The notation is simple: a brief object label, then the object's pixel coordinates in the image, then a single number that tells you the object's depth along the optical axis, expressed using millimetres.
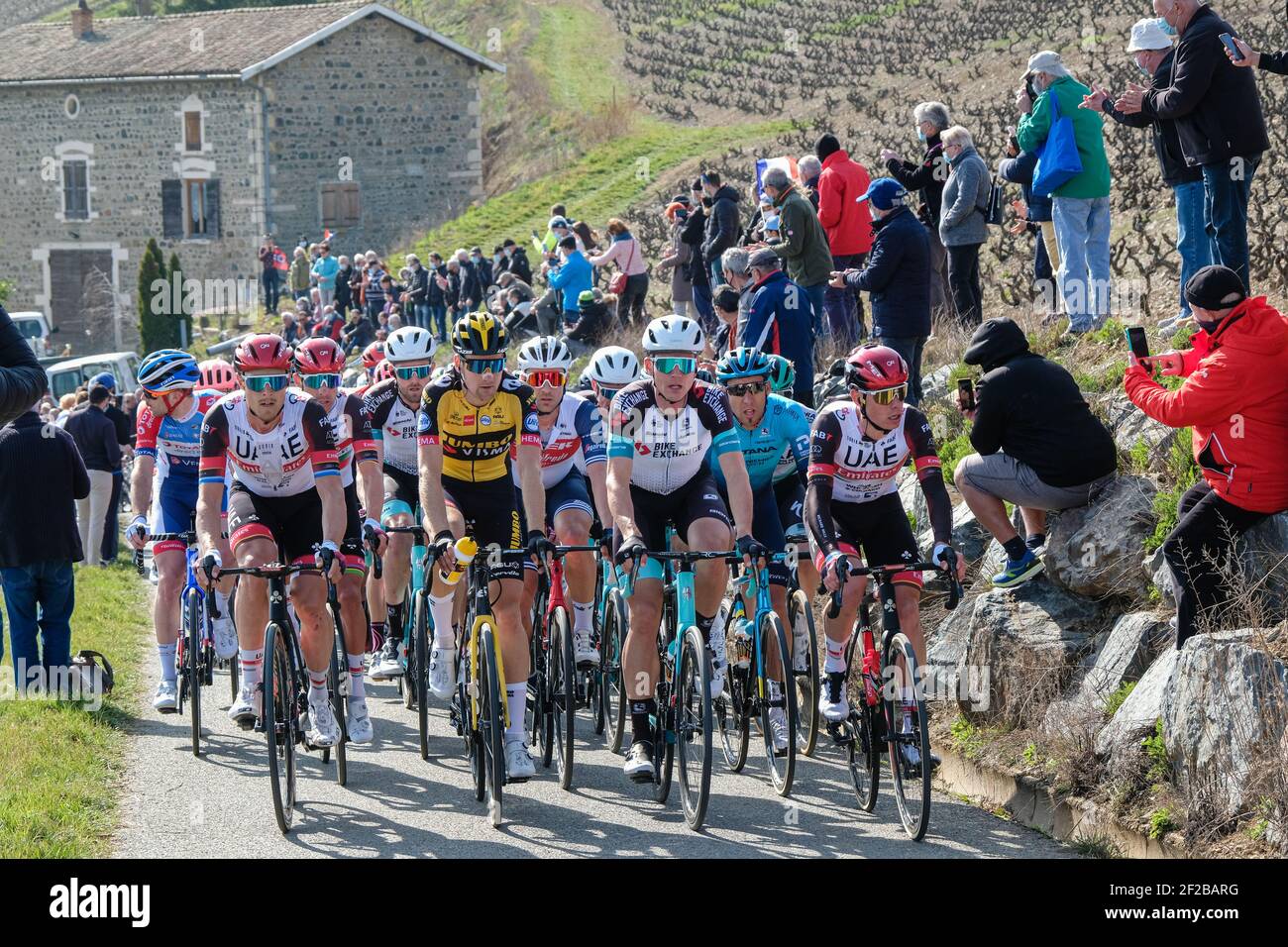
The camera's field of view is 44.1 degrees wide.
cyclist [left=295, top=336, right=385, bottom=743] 10031
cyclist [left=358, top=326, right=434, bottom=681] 11352
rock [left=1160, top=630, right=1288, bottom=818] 7199
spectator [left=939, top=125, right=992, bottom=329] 13055
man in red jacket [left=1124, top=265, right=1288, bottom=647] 8016
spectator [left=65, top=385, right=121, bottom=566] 20484
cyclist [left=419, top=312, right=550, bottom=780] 8492
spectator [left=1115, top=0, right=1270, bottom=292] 10172
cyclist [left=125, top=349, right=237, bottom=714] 11234
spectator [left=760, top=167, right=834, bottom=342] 14109
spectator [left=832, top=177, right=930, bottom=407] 12484
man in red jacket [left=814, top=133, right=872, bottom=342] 15016
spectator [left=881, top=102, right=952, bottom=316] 13656
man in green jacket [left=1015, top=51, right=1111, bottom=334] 12406
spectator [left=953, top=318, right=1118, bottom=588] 9555
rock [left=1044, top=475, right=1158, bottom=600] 9203
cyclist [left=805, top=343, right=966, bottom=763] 8711
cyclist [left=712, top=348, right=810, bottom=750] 10000
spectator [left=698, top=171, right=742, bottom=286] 16938
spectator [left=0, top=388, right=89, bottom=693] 11766
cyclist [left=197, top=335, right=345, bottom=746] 8875
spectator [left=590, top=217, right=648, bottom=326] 20656
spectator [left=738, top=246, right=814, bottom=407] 12664
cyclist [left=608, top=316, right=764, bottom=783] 8758
